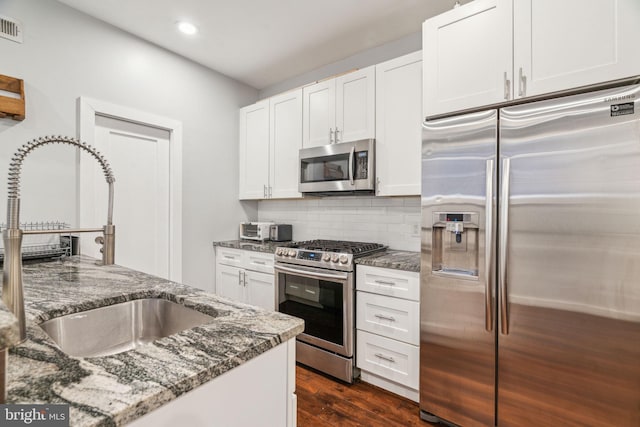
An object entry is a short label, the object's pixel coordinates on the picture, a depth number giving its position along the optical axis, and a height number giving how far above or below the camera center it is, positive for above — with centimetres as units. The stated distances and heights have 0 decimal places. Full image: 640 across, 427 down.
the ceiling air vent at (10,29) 202 +118
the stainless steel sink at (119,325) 109 -43
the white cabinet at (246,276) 291 -65
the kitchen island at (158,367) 55 -33
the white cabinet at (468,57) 169 +88
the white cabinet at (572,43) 138 +80
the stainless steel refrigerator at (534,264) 138 -26
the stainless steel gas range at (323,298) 231 -69
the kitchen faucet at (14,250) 73 -10
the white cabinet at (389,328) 207 -82
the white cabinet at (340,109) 259 +89
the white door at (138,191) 262 +17
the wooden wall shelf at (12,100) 195 +68
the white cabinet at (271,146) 311 +67
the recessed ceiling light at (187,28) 252 +149
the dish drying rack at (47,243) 192 -23
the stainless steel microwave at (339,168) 253 +36
